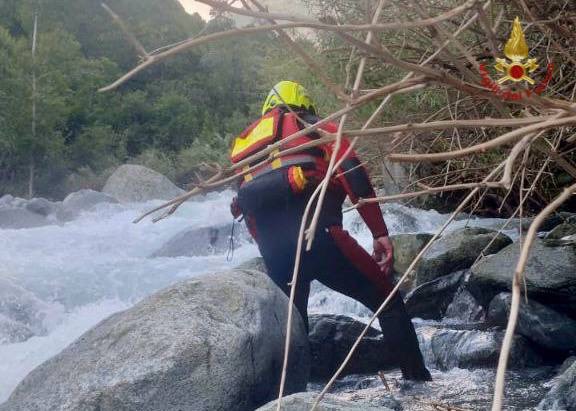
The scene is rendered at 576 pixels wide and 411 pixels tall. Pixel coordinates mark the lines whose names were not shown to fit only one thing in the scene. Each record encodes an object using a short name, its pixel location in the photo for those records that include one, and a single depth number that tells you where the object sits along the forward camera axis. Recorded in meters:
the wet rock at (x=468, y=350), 5.11
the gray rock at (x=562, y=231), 6.65
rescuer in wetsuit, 4.11
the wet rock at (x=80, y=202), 16.71
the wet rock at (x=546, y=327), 5.14
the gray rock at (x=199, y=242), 11.31
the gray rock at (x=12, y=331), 7.53
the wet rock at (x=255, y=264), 7.41
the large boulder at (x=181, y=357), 3.78
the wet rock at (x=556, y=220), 7.91
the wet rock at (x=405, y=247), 7.96
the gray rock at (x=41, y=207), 16.59
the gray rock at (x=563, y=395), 4.00
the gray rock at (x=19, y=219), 15.22
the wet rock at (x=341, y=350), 5.09
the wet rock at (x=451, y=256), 7.24
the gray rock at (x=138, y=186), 19.75
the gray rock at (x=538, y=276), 5.42
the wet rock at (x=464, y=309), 6.22
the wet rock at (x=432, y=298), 6.67
